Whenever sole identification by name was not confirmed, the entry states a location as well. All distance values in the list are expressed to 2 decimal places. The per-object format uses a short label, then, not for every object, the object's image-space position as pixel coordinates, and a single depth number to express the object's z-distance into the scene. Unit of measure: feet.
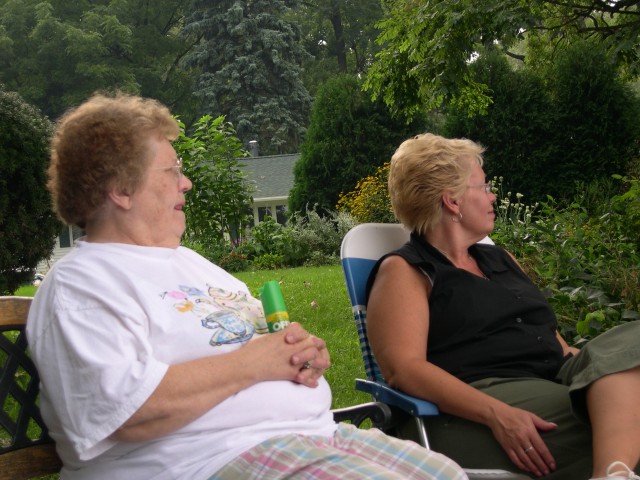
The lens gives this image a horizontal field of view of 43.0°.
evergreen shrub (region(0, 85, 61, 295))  20.93
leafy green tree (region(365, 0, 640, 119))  21.83
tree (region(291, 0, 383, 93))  123.95
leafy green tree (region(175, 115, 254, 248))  47.50
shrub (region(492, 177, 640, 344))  14.64
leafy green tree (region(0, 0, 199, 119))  111.65
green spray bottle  7.17
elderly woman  6.16
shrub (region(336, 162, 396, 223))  50.57
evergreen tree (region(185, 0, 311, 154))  111.75
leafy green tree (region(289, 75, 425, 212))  59.77
